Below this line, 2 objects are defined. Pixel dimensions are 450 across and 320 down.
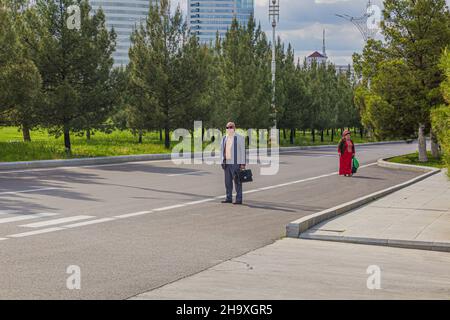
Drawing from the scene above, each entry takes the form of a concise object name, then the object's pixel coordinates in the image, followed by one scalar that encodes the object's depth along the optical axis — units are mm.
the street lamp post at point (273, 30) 50200
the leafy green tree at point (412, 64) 32125
